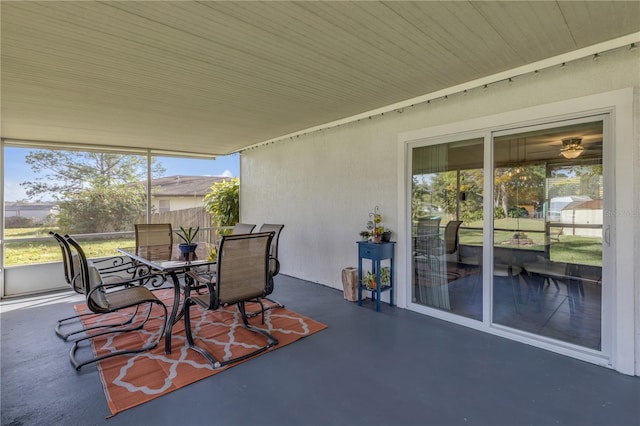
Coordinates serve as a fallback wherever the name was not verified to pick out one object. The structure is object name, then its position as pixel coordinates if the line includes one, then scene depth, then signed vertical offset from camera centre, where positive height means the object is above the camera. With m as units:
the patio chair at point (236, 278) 2.66 -0.60
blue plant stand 3.84 -0.57
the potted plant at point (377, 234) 3.94 -0.27
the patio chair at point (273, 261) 3.79 -0.62
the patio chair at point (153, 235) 4.55 -0.34
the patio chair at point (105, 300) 2.65 -0.81
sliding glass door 2.66 -0.16
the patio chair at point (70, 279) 2.99 -0.70
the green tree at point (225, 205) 7.26 +0.18
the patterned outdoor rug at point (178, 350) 2.27 -1.27
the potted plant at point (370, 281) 4.03 -0.90
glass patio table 2.83 -0.48
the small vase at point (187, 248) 3.48 -0.40
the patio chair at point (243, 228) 4.50 -0.24
